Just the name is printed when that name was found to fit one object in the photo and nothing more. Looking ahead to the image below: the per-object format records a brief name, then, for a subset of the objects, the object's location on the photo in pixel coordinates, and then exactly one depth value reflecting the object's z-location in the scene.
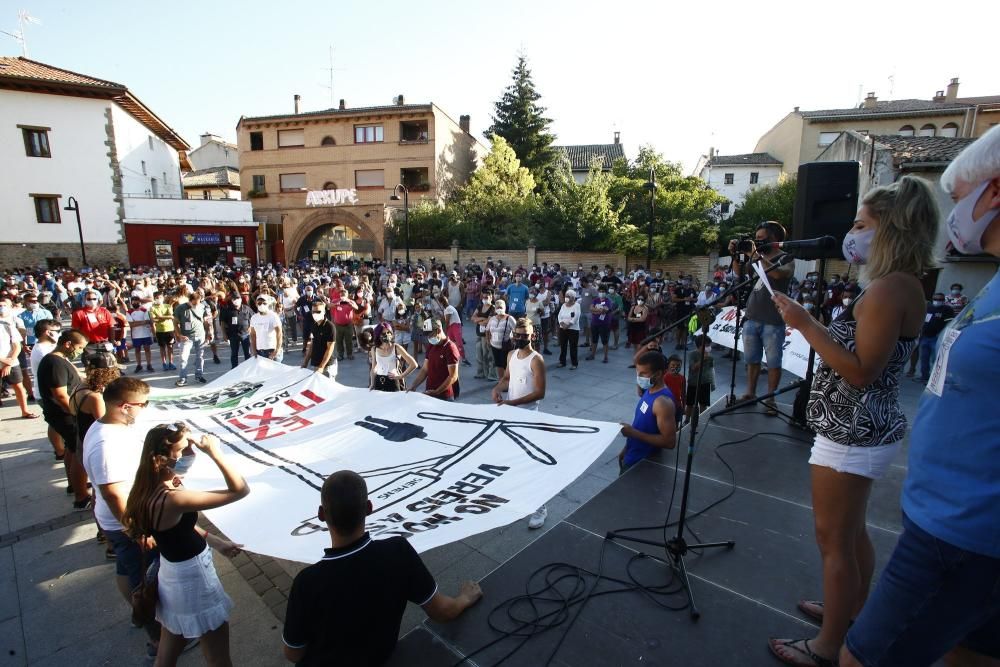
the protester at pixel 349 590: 1.89
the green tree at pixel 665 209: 26.86
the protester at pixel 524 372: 4.94
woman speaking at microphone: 1.95
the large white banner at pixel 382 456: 2.96
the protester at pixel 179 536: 2.43
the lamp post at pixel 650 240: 22.26
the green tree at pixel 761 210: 28.08
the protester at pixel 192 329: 9.34
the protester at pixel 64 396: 4.84
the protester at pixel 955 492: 1.34
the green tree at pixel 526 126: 38.22
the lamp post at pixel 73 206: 25.67
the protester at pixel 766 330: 5.48
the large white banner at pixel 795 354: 6.34
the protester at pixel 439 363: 6.53
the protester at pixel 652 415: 3.94
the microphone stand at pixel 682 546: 2.83
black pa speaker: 4.57
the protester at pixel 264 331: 8.77
